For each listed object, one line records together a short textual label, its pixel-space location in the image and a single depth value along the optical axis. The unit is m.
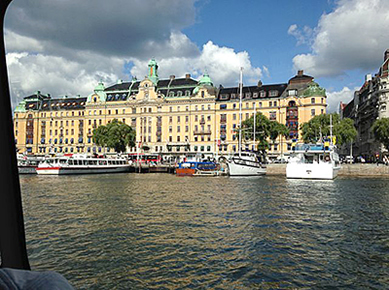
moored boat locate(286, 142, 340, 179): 48.56
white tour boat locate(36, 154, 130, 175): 64.39
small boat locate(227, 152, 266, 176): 55.72
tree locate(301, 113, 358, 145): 74.88
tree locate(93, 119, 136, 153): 92.06
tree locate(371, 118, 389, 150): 65.50
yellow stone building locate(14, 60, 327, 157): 98.81
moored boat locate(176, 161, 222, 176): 60.78
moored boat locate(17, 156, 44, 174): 68.81
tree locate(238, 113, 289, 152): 80.50
